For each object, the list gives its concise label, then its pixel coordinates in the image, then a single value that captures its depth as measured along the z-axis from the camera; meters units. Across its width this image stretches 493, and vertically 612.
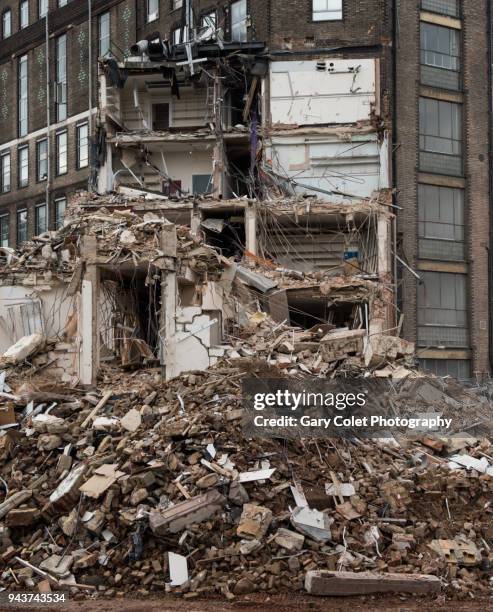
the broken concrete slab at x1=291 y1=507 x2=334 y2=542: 8.13
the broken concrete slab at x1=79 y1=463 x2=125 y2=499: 8.58
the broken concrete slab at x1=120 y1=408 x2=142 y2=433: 9.93
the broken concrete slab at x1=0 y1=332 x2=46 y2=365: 13.34
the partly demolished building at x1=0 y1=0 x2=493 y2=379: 23.28
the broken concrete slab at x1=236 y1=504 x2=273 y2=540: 7.98
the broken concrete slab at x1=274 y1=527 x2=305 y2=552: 7.91
